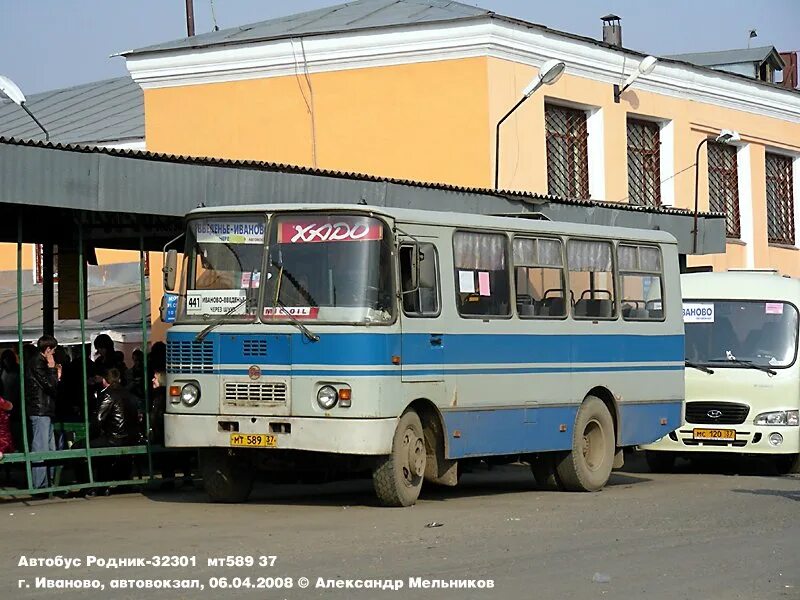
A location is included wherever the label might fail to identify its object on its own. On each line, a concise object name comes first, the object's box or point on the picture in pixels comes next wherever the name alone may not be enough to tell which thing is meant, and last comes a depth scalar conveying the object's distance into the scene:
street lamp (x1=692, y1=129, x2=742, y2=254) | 32.28
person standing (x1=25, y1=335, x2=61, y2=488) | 16.42
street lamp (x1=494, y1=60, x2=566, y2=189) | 28.23
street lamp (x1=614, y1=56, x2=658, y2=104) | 33.56
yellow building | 31.45
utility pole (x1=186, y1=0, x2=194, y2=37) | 57.44
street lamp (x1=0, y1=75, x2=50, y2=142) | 28.68
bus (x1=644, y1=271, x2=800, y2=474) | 19.34
